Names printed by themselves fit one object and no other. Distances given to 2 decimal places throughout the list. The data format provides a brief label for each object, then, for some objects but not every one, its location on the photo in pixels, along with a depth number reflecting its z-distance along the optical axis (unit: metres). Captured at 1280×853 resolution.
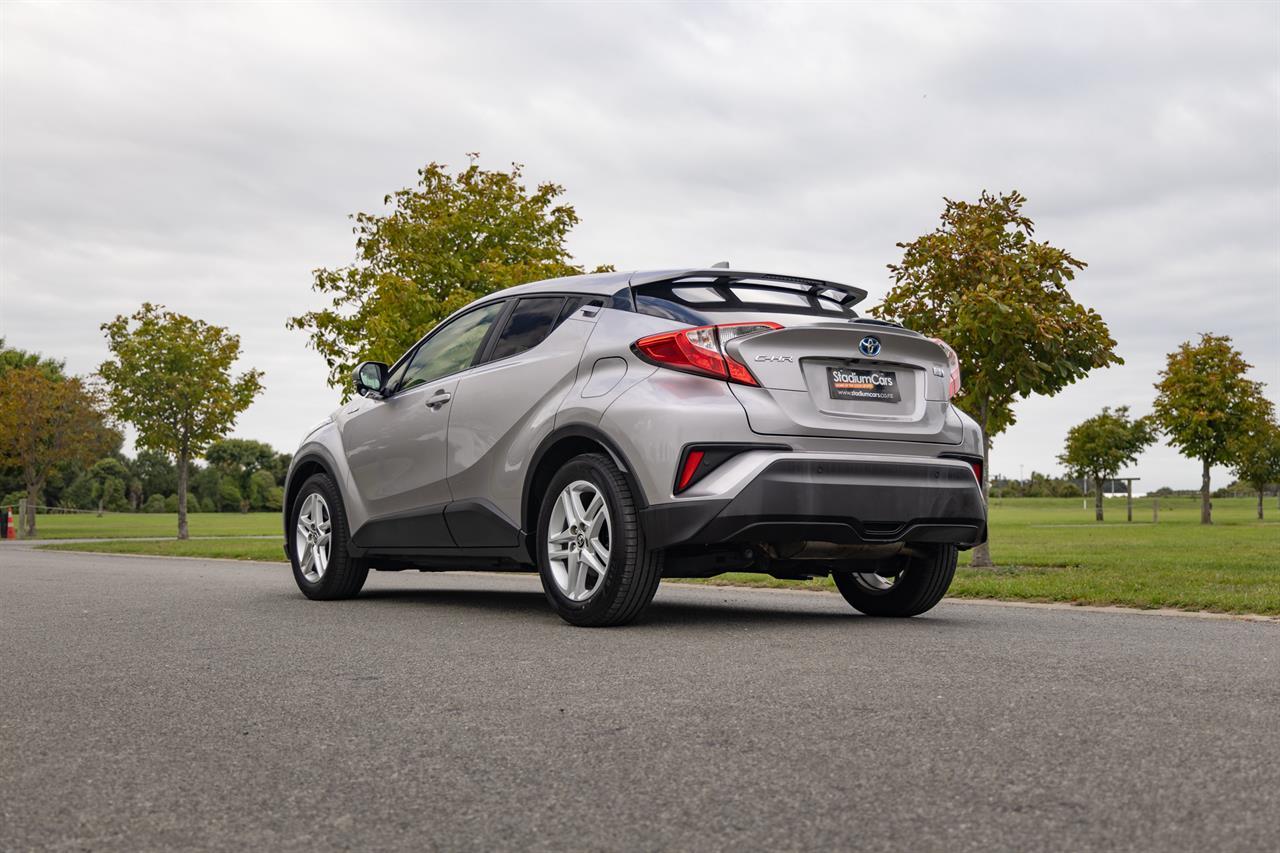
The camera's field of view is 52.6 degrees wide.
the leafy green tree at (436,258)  20.97
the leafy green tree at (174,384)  36.34
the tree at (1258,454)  44.50
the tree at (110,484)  85.94
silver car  5.98
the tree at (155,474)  98.25
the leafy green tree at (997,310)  13.40
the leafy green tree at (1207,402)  43.81
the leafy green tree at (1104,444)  58.56
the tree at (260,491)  95.94
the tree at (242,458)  102.94
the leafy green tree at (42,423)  41.31
